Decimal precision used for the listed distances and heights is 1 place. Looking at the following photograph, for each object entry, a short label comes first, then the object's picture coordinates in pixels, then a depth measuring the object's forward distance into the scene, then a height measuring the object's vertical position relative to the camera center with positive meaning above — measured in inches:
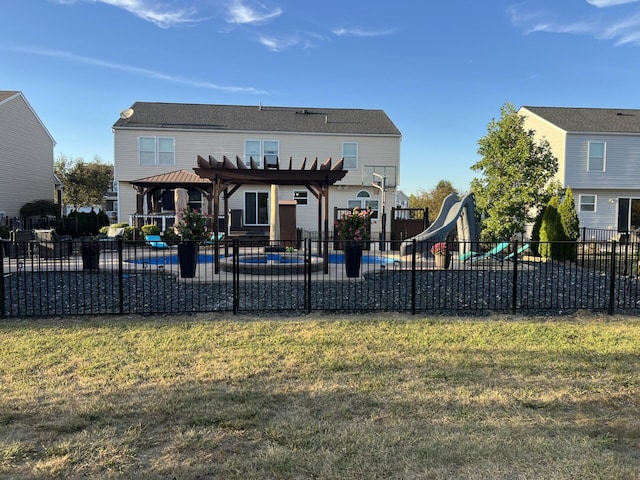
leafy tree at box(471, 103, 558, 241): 651.5 +72.1
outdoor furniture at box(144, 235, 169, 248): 605.6 -19.2
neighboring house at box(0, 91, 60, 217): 959.0 +158.5
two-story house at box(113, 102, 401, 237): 946.7 +165.4
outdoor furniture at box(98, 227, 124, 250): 660.7 -13.7
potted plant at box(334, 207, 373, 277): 440.8 -0.4
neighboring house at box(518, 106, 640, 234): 964.6 +130.1
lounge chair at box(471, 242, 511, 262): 461.4 -32.2
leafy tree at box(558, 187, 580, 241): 609.9 +9.8
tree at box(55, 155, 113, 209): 1700.3 +169.8
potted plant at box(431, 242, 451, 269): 463.5 -31.2
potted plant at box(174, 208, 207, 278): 447.5 -1.9
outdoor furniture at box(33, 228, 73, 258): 527.7 -18.3
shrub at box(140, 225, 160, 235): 678.1 -9.0
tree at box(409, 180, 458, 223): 1302.9 +79.2
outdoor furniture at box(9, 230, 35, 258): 540.1 -16.0
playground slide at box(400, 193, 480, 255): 578.2 -2.7
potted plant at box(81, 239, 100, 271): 409.1 -29.5
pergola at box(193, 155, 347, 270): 436.8 +48.5
